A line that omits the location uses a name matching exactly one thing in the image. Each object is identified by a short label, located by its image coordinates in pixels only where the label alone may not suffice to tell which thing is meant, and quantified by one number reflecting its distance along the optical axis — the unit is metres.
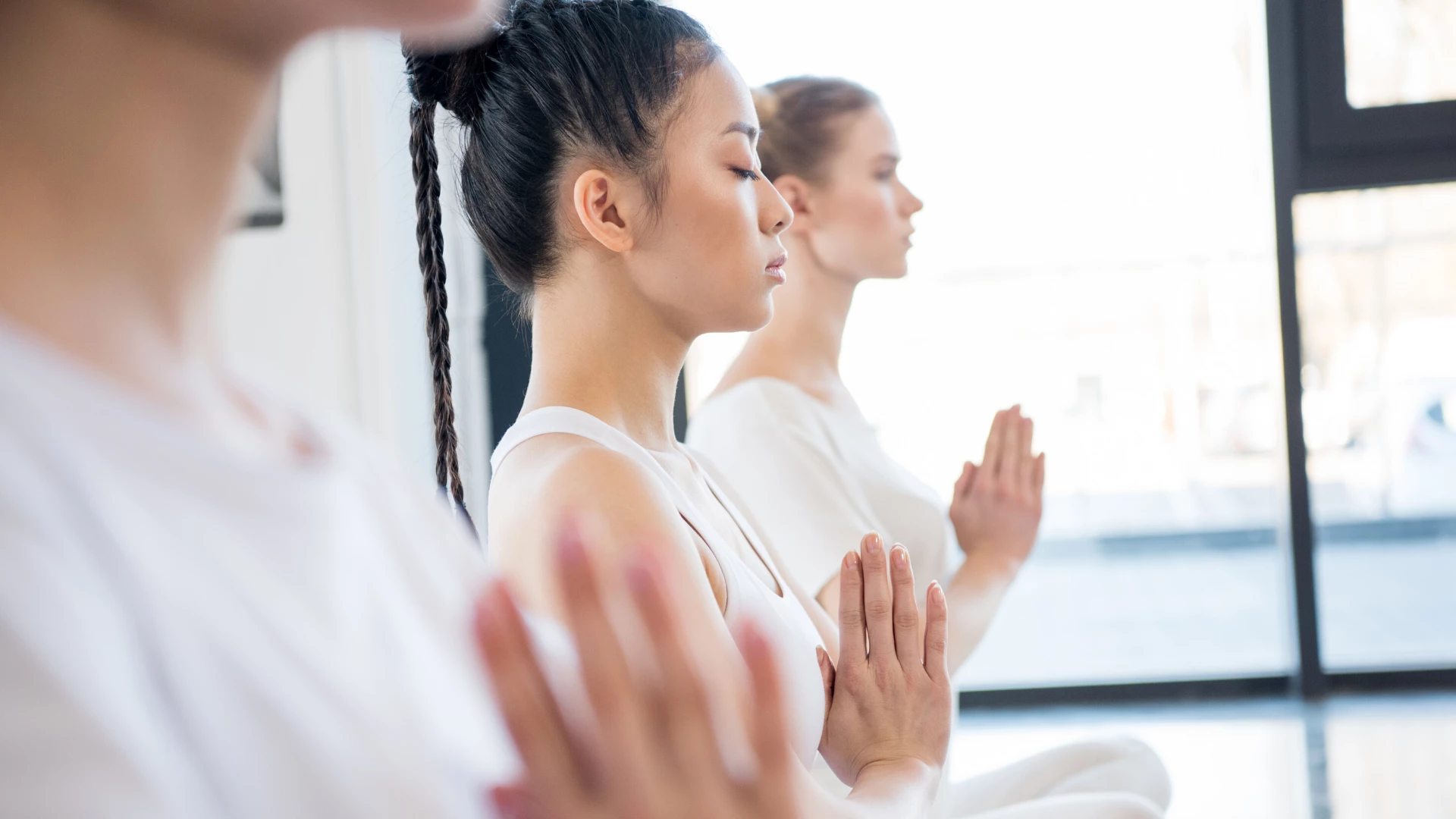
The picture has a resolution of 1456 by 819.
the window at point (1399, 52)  3.01
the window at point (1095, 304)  3.13
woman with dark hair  0.96
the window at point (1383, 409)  3.10
